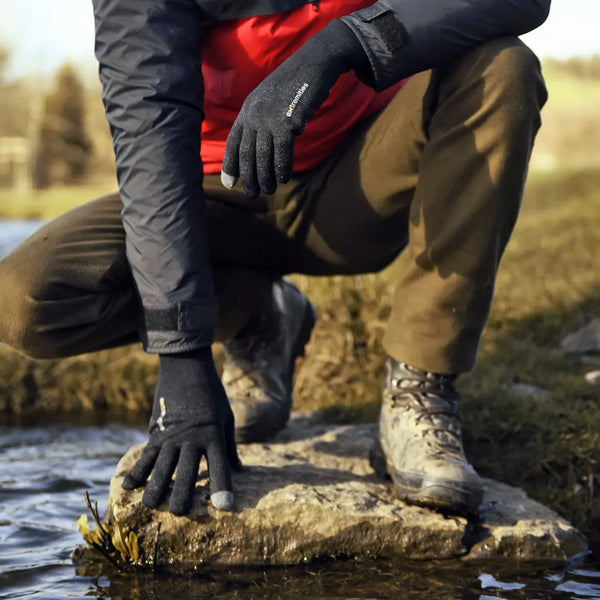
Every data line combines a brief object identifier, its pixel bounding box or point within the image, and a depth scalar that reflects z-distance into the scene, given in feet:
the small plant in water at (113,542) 7.13
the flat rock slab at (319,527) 7.27
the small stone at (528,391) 10.51
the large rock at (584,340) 13.42
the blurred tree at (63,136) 90.38
